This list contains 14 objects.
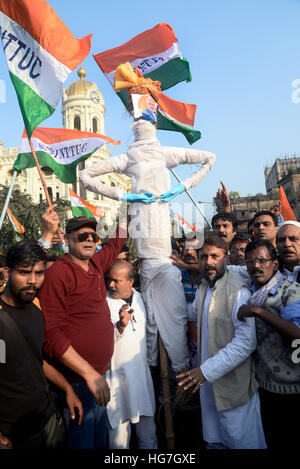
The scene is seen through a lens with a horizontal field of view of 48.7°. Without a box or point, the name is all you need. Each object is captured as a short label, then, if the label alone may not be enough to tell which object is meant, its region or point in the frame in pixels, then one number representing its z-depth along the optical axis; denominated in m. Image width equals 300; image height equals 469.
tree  23.16
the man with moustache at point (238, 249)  4.38
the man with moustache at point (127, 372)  2.91
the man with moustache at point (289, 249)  2.92
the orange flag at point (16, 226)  10.72
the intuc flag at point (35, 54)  3.99
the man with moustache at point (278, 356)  2.26
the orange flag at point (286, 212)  4.98
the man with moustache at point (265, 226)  3.80
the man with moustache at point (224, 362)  2.52
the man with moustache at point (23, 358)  1.91
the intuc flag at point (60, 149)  5.89
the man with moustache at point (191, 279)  3.30
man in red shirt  2.29
